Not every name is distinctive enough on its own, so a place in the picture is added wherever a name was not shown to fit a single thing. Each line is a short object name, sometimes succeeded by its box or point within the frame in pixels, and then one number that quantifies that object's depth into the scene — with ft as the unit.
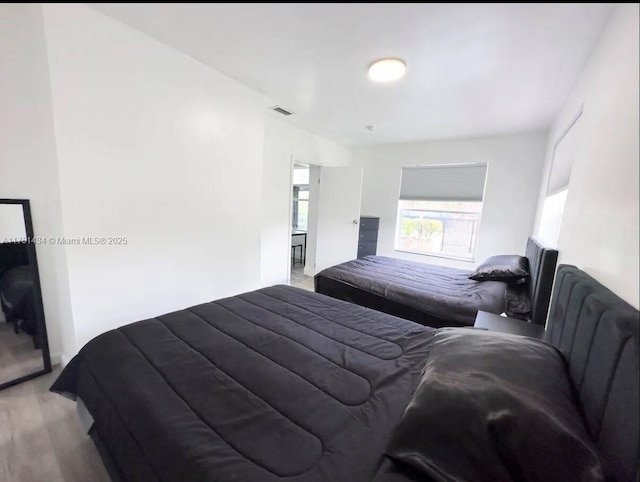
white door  13.98
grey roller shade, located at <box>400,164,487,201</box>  12.60
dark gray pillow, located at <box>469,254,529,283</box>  7.36
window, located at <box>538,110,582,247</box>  5.97
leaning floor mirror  5.64
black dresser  15.06
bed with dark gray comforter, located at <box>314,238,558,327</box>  5.74
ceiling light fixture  6.18
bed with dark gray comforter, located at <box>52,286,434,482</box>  2.51
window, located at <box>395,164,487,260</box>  12.79
